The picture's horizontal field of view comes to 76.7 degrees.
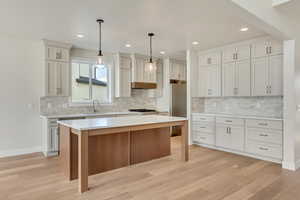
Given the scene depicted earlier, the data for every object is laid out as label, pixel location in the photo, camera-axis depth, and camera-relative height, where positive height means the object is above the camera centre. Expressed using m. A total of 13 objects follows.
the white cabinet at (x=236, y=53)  4.22 +1.01
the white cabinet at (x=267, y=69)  3.78 +0.59
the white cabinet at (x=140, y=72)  5.59 +0.75
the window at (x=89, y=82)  5.07 +0.40
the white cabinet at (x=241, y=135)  3.65 -0.83
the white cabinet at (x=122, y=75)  5.39 +0.62
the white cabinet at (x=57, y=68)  4.27 +0.67
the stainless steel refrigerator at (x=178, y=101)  6.16 -0.13
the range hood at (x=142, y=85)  5.55 +0.35
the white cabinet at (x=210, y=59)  4.77 +1.00
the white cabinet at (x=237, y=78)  4.24 +0.43
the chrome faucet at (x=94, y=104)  5.12 -0.19
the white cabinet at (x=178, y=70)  6.27 +0.90
